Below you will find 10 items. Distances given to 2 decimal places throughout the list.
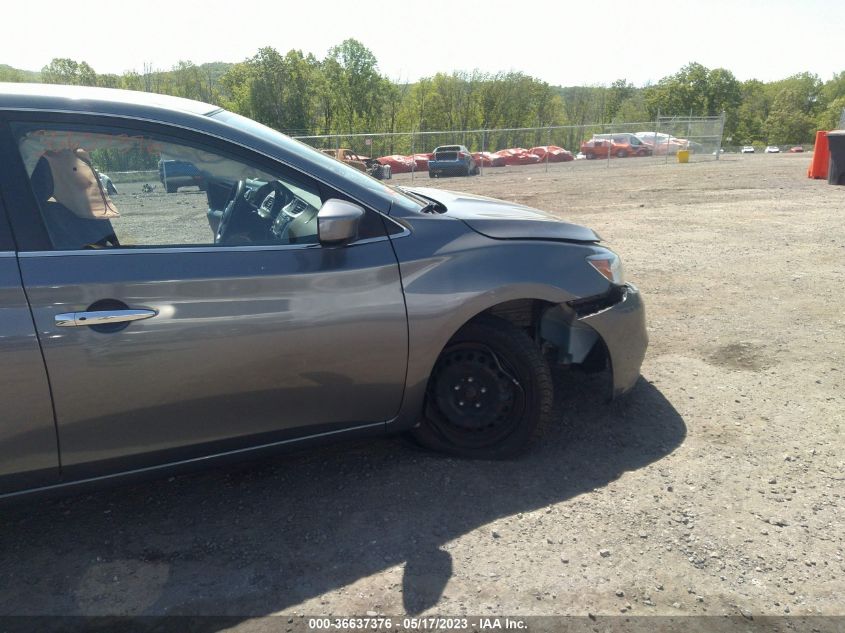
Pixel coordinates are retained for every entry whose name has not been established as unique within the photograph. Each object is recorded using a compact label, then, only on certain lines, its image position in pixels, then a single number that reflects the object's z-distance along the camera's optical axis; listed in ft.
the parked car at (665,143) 118.13
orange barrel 60.03
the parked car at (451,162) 108.27
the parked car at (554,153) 135.05
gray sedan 8.33
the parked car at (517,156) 130.82
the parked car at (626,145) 139.23
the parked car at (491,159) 129.39
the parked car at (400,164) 118.83
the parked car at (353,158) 91.84
